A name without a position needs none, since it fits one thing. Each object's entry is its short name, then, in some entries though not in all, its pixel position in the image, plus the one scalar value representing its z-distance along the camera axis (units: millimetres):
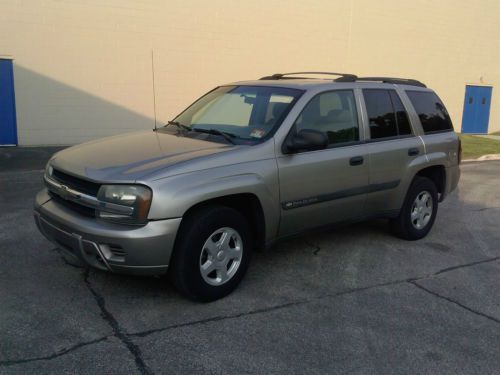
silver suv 3598
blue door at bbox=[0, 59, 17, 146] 11359
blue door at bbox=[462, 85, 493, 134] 20469
